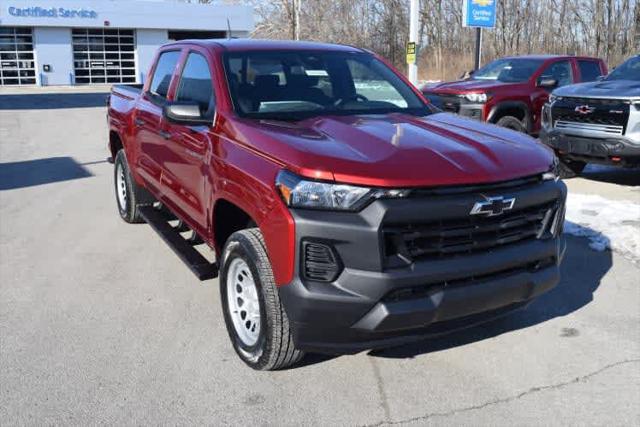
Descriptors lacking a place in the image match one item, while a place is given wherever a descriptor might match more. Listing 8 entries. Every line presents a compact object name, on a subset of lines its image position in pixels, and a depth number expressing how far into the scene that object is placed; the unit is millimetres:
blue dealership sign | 19312
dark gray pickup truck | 7801
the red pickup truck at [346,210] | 3014
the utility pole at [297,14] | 42747
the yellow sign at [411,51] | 16625
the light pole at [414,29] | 17016
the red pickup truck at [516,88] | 10555
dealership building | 36000
